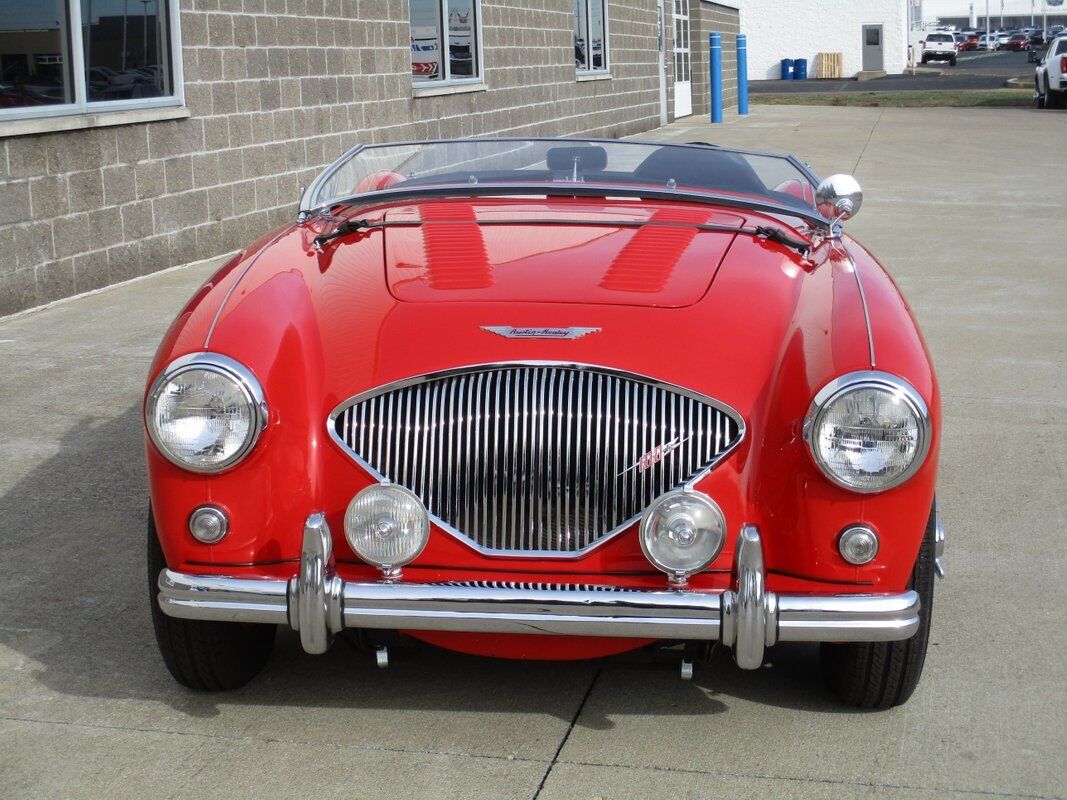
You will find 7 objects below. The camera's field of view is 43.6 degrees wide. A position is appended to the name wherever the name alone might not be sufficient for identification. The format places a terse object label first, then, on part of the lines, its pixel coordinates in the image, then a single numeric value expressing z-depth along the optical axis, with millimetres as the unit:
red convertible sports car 2674
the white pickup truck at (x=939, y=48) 67688
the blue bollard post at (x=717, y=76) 26578
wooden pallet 58031
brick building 7711
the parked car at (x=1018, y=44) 88188
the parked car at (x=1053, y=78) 27750
